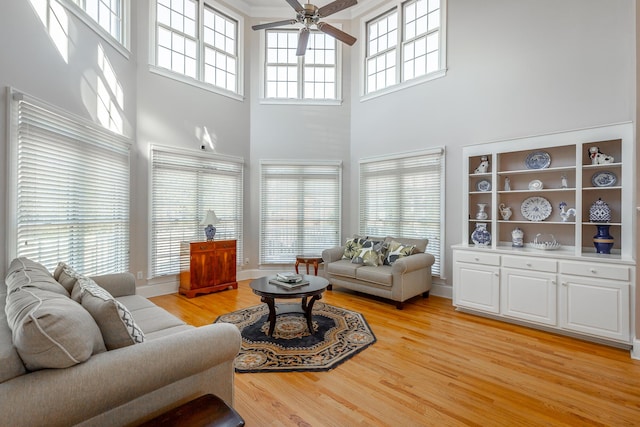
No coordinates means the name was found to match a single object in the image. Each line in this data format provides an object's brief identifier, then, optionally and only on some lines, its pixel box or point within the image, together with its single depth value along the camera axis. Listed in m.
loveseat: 4.08
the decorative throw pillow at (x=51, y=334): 1.15
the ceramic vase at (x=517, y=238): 3.89
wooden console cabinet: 4.66
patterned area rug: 2.64
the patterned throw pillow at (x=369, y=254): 4.58
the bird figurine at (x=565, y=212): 3.58
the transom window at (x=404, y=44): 4.91
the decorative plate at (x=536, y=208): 3.78
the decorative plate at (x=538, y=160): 3.74
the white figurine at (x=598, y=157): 3.28
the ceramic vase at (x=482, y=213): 4.17
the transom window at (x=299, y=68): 5.94
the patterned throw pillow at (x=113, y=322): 1.47
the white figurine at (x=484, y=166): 4.16
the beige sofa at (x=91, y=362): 1.12
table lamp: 4.84
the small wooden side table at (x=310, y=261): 5.35
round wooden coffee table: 3.12
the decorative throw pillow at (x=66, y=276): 2.08
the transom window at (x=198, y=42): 4.88
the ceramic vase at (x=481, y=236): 4.07
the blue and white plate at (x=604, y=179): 3.30
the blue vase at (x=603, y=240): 3.24
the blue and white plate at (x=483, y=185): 4.21
